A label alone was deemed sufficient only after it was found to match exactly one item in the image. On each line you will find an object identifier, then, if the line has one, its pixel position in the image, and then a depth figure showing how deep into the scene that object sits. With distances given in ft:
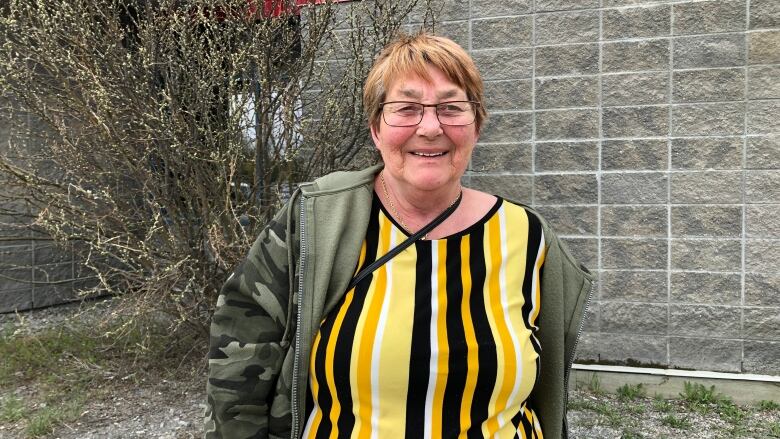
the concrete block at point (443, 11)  13.29
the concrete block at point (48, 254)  18.36
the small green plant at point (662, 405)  12.03
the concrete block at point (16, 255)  17.78
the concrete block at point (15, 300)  18.11
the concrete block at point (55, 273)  18.58
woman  5.07
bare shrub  11.08
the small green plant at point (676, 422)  11.29
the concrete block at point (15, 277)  18.07
